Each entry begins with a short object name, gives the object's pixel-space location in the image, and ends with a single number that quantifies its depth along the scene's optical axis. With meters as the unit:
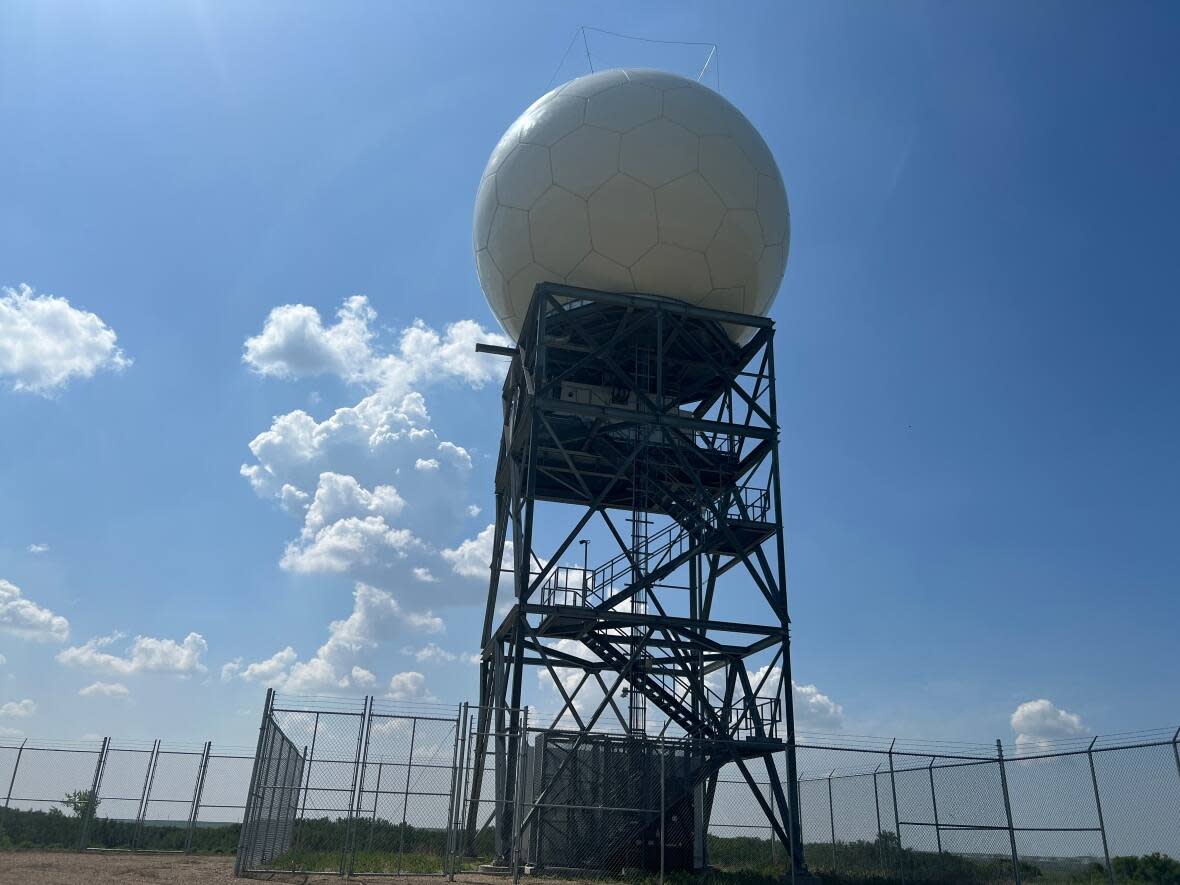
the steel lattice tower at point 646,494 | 19.11
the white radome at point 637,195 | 20.11
